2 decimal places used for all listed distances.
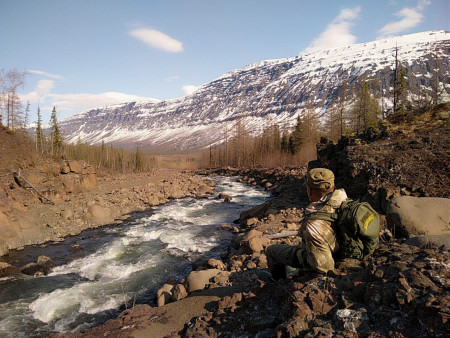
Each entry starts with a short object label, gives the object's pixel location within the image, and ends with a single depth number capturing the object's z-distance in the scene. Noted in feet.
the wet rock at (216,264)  27.15
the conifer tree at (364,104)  101.81
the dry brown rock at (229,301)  14.23
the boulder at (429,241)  13.40
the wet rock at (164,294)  22.09
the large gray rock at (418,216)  19.67
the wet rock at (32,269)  32.52
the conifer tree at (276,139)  200.08
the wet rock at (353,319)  8.91
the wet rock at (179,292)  21.08
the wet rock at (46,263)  33.59
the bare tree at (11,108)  105.99
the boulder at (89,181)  80.87
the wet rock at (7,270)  32.33
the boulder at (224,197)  79.29
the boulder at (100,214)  56.44
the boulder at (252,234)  33.53
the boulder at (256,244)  29.82
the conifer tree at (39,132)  146.45
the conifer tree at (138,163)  243.95
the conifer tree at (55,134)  160.25
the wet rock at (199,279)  21.59
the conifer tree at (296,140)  165.48
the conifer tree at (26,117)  128.50
